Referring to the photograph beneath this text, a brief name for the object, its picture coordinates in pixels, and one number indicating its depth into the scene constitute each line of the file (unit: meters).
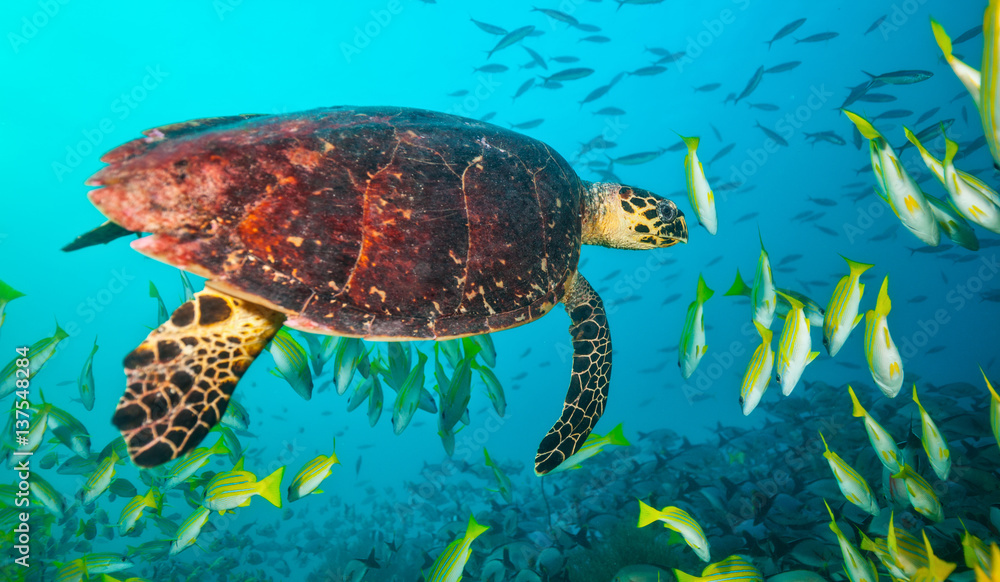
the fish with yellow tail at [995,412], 2.37
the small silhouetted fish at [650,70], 10.15
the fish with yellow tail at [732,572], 2.81
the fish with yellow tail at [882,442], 2.69
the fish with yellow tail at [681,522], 2.88
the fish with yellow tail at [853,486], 2.77
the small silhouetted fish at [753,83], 8.29
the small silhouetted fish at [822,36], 9.62
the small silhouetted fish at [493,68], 10.76
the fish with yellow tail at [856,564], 2.50
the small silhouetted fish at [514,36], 8.66
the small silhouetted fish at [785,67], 9.64
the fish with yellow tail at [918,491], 2.70
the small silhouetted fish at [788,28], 8.86
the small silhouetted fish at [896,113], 8.40
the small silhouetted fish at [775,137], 9.66
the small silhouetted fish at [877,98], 7.28
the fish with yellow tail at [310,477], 3.19
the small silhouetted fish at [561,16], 8.75
